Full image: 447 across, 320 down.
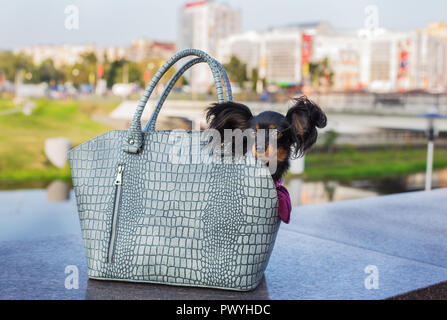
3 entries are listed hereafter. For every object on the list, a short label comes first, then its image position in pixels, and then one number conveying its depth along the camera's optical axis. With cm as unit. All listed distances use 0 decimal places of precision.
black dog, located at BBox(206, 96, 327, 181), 165
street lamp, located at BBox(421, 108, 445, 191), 816
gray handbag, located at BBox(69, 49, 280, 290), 168
